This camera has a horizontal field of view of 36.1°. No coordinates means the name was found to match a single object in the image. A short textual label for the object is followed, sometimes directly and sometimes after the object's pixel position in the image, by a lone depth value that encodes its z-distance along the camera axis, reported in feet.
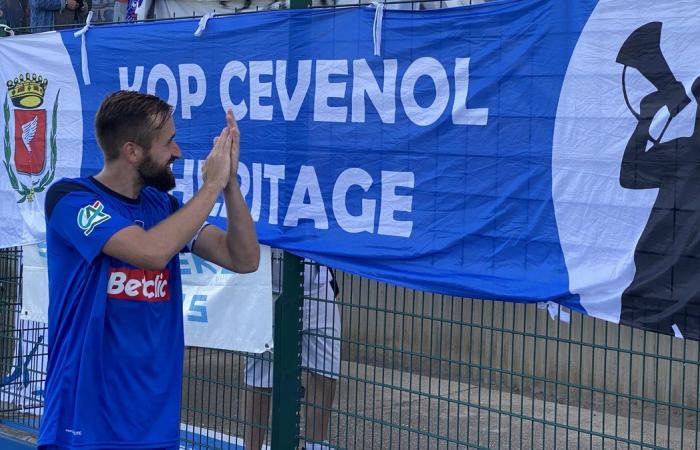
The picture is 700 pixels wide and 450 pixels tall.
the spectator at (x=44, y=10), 29.35
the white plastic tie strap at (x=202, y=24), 17.98
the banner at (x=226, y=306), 17.26
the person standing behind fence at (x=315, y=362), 17.03
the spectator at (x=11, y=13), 36.45
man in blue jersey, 11.54
